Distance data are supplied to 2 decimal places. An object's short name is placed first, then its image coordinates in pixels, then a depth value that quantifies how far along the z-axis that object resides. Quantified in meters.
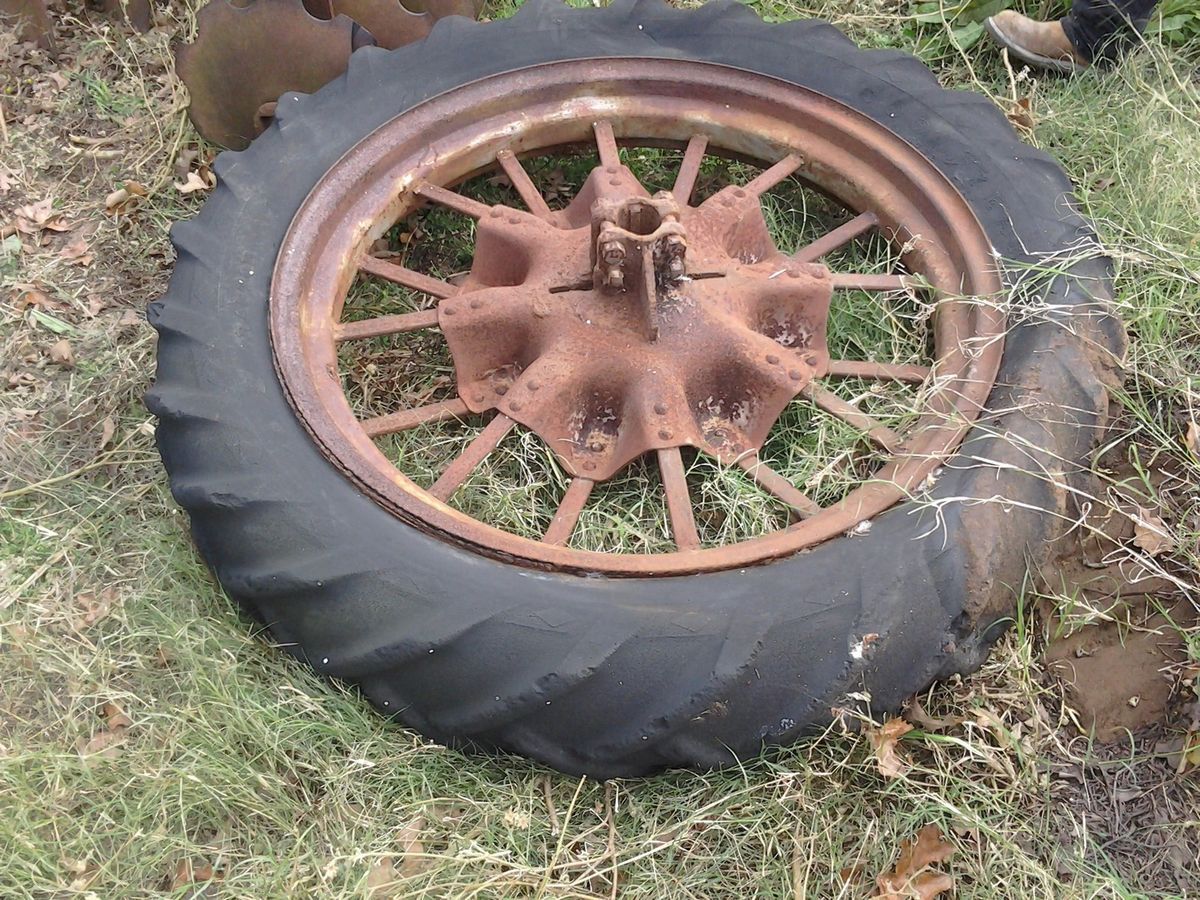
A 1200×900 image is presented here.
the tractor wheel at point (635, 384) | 2.10
